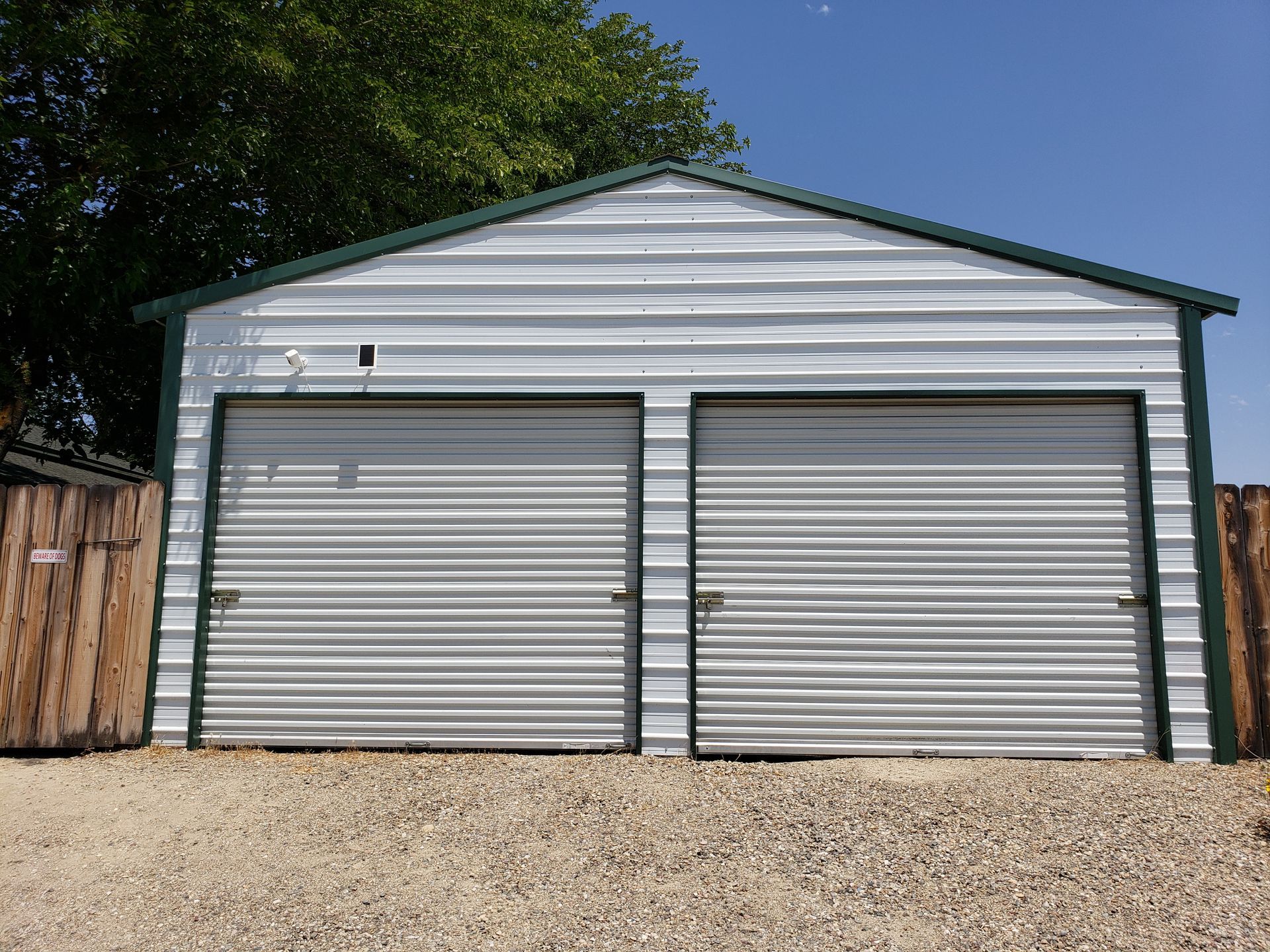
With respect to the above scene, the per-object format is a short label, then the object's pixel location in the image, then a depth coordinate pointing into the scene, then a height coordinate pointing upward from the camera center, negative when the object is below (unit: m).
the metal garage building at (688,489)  5.64 +0.57
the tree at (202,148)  8.55 +5.23
